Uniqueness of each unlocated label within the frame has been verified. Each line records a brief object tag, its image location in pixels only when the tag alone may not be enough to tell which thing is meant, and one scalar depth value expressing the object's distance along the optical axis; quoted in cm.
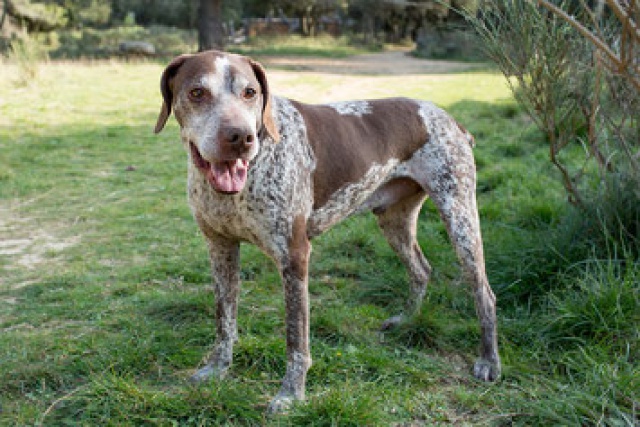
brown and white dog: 280
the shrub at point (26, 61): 1298
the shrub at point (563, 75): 425
